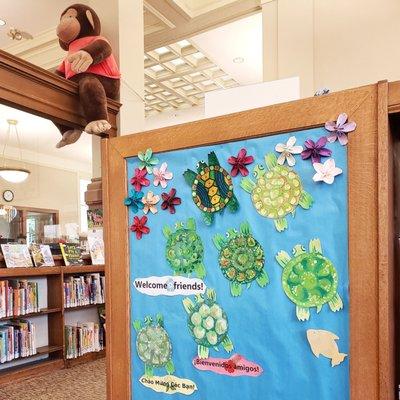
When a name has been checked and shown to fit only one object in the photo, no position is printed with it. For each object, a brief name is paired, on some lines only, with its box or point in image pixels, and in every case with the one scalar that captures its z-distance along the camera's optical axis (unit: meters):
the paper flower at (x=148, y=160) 0.93
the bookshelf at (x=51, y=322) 3.95
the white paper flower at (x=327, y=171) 0.71
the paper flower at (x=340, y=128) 0.70
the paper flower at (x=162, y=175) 0.91
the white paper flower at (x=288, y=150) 0.75
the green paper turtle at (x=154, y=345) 0.89
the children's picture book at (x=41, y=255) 4.30
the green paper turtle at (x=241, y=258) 0.78
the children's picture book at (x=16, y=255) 4.04
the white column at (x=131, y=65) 2.38
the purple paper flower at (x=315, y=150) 0.72
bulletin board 0.70
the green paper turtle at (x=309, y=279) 0.71
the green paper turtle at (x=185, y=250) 0.85
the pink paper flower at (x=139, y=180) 0.94
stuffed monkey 1.85
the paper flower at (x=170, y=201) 0.89
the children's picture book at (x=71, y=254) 4.59
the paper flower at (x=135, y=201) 0.95
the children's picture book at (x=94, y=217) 2.08
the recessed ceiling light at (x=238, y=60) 5.04
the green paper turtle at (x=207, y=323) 0.82
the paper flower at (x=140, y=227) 0.94
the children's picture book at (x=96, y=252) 4.69
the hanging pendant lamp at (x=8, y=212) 7.97
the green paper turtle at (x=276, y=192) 0.75
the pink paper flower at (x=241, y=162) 0.80
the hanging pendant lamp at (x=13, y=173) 7.24
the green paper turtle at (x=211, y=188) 0.82
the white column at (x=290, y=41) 3.00
